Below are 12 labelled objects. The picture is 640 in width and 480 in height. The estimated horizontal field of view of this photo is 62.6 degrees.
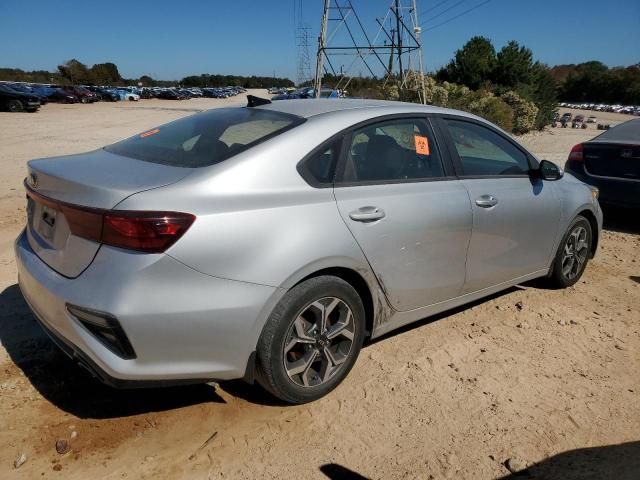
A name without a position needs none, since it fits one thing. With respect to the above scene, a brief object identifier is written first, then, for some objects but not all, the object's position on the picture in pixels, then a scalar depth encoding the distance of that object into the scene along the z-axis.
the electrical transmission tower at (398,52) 24.67
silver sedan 2.34
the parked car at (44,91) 44.19
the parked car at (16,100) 30.36
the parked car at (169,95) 67.56
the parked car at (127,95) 58.56
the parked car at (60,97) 45.88
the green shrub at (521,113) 24.80
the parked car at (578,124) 33.77
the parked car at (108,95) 55.34
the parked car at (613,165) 6.56
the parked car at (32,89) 33.21
